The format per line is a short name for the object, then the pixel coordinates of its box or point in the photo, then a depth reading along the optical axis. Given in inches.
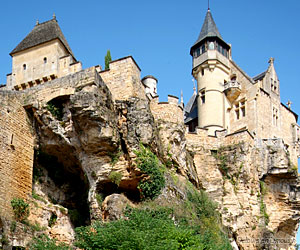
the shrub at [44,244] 613.5
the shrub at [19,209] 636.6
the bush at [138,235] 567.1
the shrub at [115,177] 712.7
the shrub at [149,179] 718.1
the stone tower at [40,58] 976.9
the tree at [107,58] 1053.5
